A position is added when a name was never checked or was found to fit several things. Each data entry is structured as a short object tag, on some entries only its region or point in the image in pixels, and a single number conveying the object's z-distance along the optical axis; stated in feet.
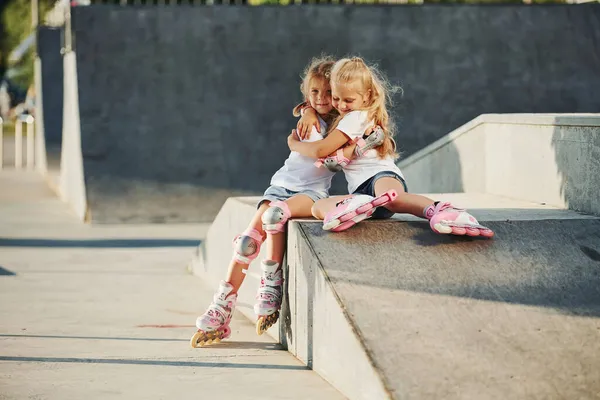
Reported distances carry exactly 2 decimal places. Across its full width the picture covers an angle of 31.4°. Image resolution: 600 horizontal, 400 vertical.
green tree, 184.03
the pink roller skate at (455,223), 19.13
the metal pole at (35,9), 119.14
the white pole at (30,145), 74.39
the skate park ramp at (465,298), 15.64
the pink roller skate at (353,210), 19.29
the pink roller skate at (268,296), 20.47
